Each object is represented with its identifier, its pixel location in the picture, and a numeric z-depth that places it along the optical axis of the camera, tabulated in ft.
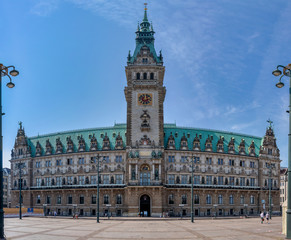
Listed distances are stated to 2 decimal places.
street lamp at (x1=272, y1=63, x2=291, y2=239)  73.06
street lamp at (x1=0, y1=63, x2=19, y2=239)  75.31
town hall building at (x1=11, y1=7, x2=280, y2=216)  255.10
